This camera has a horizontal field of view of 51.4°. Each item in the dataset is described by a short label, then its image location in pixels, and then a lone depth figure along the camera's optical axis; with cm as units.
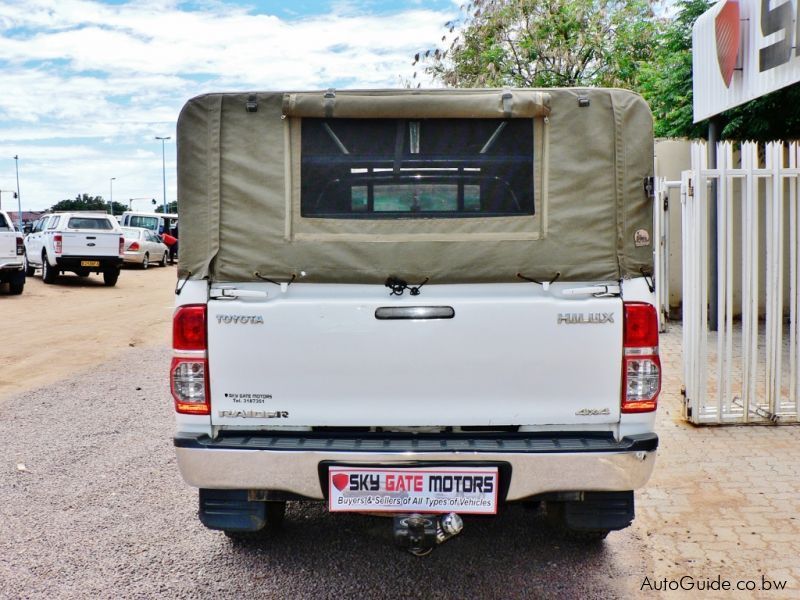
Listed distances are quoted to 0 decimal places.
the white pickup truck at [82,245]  2142
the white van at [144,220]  3525
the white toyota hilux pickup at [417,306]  337
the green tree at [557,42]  2409
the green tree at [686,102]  1134
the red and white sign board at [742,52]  707
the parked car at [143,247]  2950
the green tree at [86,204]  9944
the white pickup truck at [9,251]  1792
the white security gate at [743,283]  624
